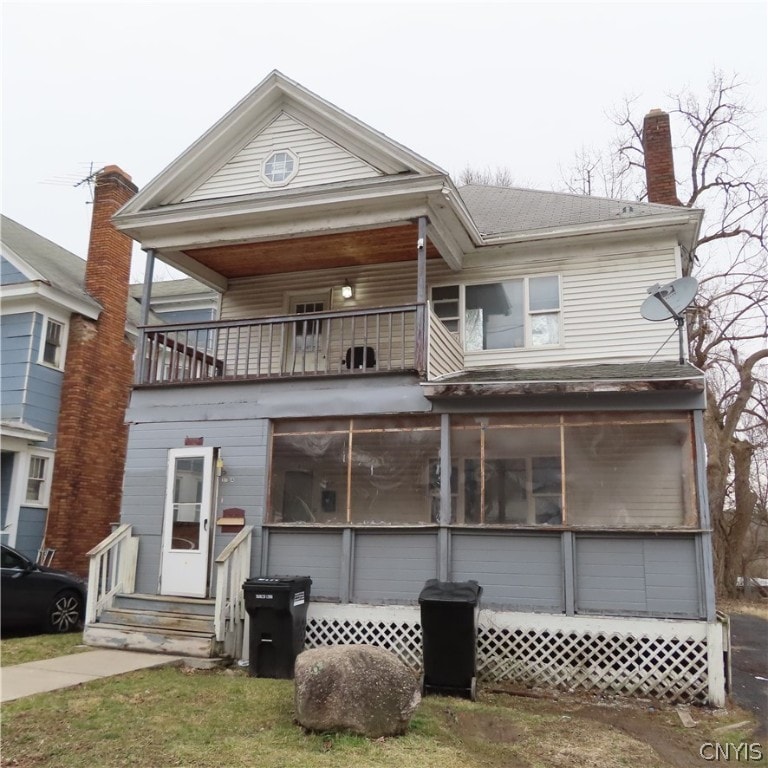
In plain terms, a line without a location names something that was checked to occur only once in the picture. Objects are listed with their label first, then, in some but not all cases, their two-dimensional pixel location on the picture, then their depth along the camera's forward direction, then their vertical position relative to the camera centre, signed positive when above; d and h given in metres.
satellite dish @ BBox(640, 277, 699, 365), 9.08 +3.12
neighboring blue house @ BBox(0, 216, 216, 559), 12.80 +2.76
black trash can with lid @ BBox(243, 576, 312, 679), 8.05 -1.23
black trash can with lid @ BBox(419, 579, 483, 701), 7.38 -1.26
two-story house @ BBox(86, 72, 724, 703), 8.26 +1.43
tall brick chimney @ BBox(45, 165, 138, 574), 13.52 +2.42
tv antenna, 16.75 +8.59
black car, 9.95 -1.21
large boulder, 5.52 -1.38
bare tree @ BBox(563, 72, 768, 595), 21.50 +5.50
